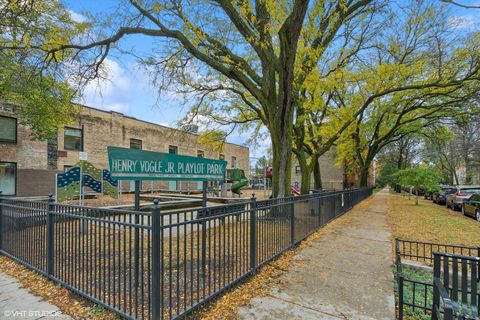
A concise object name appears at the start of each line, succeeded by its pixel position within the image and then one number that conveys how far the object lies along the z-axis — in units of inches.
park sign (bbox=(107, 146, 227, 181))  150.0
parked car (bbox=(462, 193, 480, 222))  495.5
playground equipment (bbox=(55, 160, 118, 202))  328.2
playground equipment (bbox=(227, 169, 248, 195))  733.3
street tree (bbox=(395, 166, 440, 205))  729.0
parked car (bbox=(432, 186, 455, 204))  812.6
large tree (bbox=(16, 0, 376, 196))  297.7
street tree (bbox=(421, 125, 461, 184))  813.9
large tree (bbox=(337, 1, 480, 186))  475.8
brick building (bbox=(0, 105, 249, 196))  589.6
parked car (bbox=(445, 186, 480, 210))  638.4
